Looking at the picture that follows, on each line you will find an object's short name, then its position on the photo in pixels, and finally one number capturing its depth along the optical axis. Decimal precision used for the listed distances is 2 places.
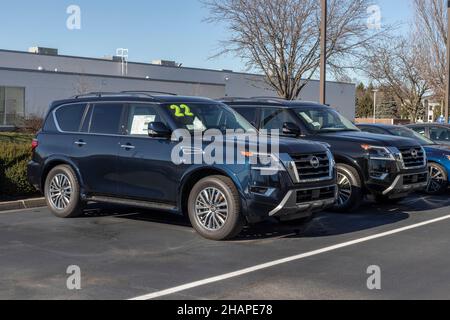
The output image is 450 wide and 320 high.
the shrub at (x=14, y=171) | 11.02
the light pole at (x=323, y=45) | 16.11
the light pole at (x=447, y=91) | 24.66
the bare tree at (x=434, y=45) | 31.50
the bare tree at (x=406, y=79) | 33.61
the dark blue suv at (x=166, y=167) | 7.61
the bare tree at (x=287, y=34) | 21.72
